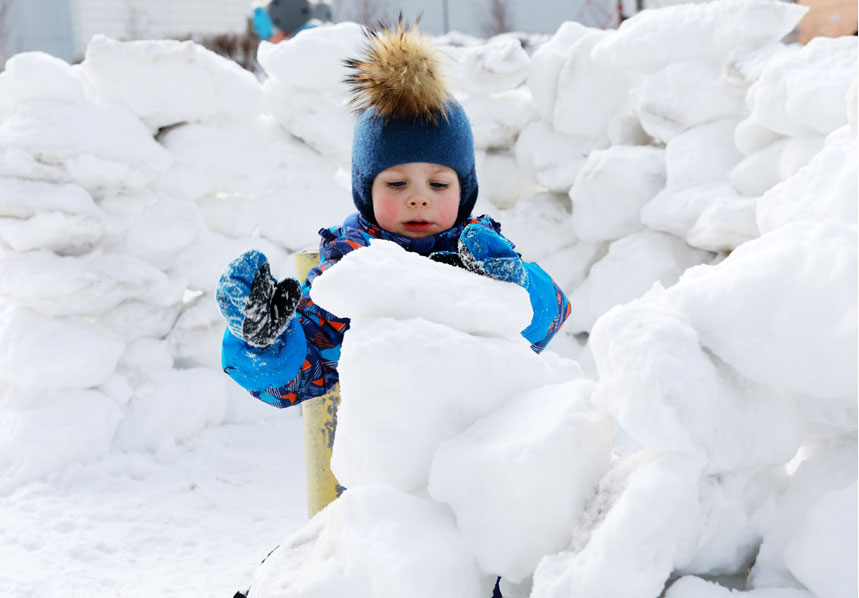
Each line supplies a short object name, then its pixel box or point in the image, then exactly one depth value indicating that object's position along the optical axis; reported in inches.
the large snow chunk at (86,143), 93.9
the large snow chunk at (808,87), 74.4
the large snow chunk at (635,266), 99.7
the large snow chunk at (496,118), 116.6
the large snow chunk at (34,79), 95.7
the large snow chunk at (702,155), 96.8
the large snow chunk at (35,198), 90.4
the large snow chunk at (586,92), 109.0
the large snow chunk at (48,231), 91.3
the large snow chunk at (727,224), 85.3
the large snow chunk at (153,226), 102.3
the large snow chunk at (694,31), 93.7
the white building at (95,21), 507.5
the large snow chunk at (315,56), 111.3
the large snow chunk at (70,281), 92.0
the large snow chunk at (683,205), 92.0
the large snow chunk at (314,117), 115.6
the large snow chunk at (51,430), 89.0
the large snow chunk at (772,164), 81.2
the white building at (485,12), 479.2
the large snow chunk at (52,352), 93.1
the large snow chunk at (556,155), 110.8
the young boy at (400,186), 54.2
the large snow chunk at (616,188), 102.0
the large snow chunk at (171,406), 99.3
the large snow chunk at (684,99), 98.3
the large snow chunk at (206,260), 110.0
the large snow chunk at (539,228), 112.9
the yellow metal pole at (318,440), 69.9
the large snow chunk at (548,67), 112.9
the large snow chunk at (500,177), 120.3
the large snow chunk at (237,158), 109.3
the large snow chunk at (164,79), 102.7
